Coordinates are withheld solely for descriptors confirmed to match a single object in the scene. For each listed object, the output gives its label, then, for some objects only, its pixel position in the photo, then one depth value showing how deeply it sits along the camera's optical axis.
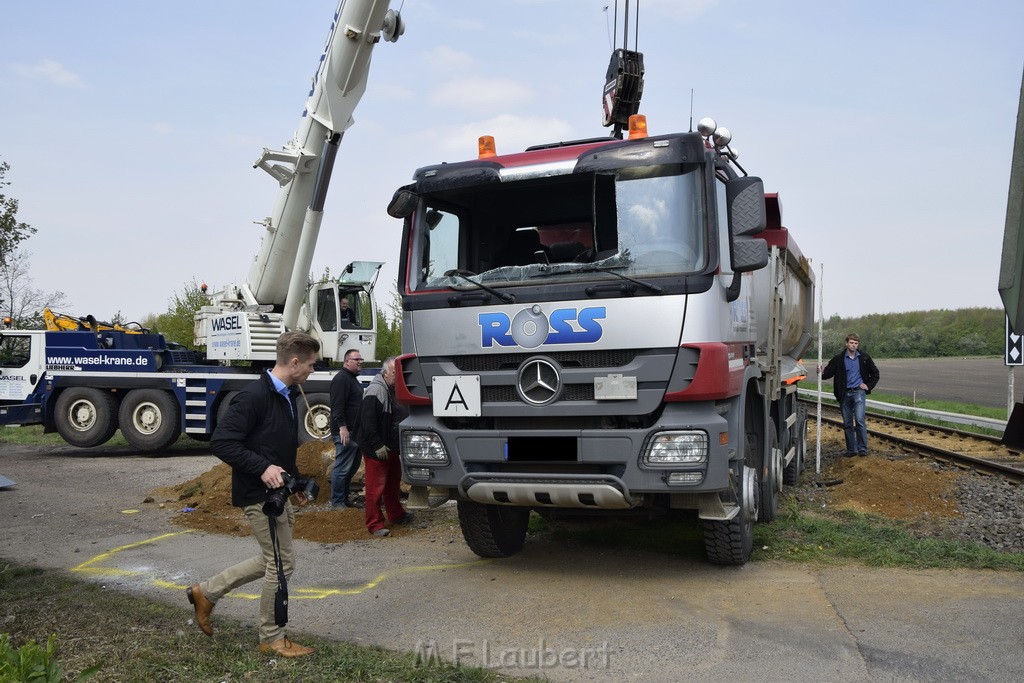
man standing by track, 13.16
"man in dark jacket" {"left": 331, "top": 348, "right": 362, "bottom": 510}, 9.08
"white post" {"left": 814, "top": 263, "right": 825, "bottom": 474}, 12.01
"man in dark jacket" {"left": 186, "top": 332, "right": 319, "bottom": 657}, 4.62
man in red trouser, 8.27
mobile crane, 15.12
